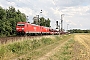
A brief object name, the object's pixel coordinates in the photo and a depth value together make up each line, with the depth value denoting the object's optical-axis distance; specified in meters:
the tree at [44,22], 177.02
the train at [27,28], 53.38
